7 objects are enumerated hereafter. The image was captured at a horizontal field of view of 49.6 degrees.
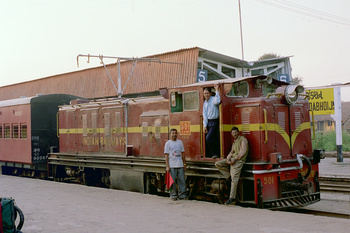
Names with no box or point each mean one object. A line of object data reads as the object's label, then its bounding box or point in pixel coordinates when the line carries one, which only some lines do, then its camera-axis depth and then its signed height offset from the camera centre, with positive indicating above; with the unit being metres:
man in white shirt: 8.90 -0.71
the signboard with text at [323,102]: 19.44 +1.40
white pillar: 18.61 +0.45
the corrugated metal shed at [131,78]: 21.73 +3.76
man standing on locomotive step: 7.92 -0.65
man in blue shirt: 8.45 +0.21
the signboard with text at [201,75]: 21.17 +3.19
